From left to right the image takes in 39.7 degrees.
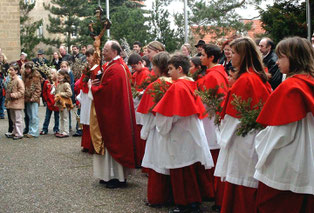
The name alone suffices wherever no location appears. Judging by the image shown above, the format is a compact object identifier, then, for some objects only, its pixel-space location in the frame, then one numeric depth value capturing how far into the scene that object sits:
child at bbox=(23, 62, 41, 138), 12.00
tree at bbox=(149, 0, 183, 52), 22.75
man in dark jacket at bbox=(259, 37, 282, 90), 7.26
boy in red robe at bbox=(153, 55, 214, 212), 5.43
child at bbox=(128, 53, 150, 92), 8.50
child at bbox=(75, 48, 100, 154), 9.78
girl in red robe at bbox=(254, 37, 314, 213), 3.72
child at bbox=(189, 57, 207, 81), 6.88
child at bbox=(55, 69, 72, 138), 11.98
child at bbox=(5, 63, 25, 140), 11.78
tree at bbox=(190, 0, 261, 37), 26.20
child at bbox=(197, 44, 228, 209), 6.18
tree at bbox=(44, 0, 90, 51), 43.31
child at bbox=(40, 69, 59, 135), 12.46
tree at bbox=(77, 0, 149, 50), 27.08
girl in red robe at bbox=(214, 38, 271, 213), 4.38
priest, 6.85
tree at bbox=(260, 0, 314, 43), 21.00
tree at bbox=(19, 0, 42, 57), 41.12
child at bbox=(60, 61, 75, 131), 12.48
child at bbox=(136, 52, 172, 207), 5.79
